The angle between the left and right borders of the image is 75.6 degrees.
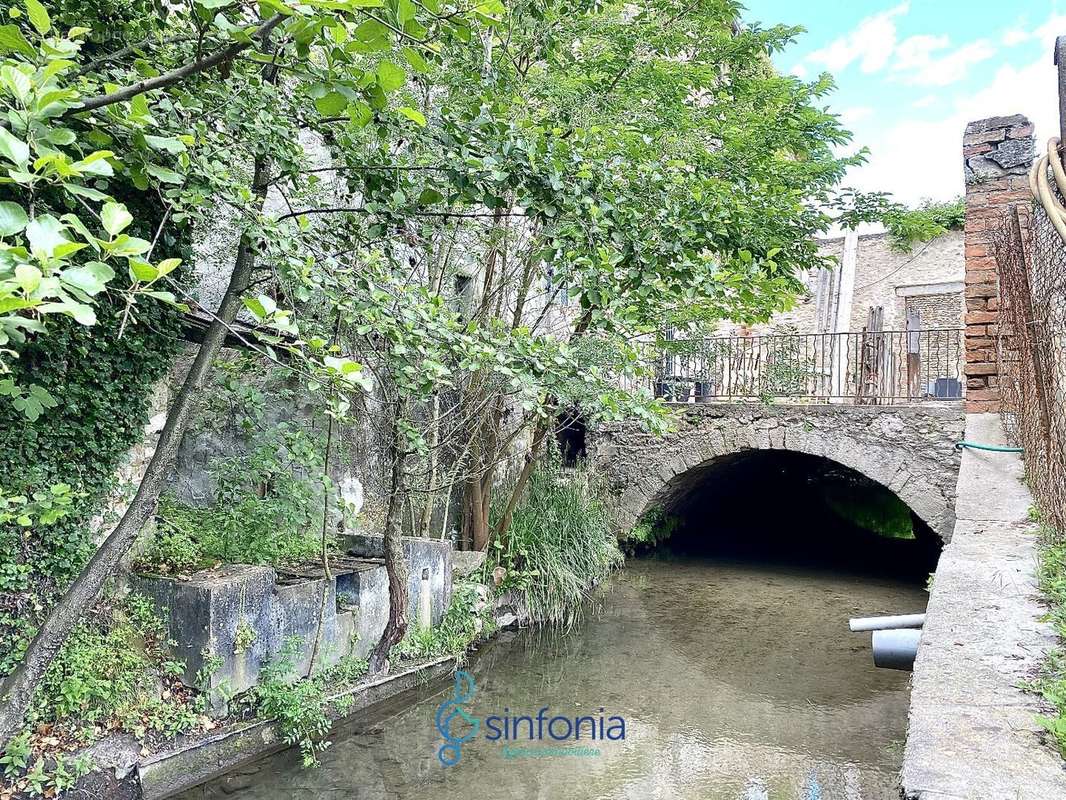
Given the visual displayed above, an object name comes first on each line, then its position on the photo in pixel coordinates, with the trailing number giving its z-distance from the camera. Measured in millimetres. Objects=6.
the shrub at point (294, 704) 3592
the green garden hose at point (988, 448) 3281
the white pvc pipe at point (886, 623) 2186
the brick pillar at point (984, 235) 3783
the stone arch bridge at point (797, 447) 7000
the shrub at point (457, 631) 4738
